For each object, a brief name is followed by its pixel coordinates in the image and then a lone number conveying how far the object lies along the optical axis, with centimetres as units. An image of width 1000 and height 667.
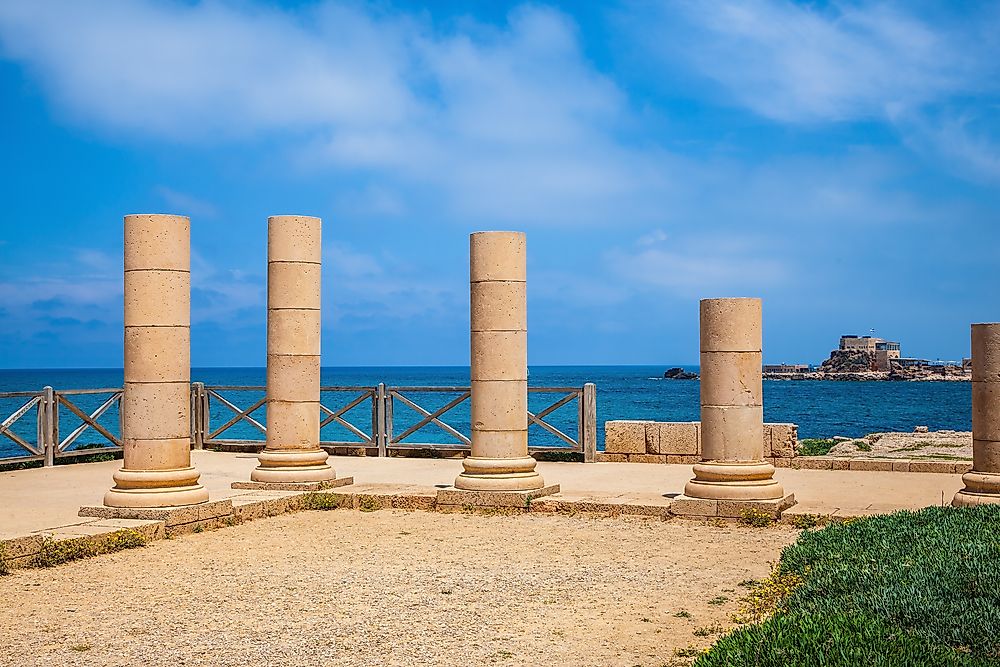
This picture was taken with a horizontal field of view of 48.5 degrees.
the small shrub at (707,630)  741
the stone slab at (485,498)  1361
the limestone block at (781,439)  1847
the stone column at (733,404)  1277
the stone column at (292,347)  1511
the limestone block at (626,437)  1902
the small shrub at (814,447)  2434
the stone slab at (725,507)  1249
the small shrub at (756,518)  1221
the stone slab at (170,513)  1211
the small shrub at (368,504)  1387
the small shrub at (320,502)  1398
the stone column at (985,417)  1175
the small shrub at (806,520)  1198
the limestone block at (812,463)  1795
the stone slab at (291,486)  1473
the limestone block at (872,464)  1766
